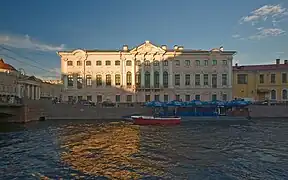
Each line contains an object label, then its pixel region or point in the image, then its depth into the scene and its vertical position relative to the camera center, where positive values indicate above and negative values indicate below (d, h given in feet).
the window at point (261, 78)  233.96 +16.55
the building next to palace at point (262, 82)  230.07 +12.96
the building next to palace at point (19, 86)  188.24 +8.43
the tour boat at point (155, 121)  146.51 -12.53
